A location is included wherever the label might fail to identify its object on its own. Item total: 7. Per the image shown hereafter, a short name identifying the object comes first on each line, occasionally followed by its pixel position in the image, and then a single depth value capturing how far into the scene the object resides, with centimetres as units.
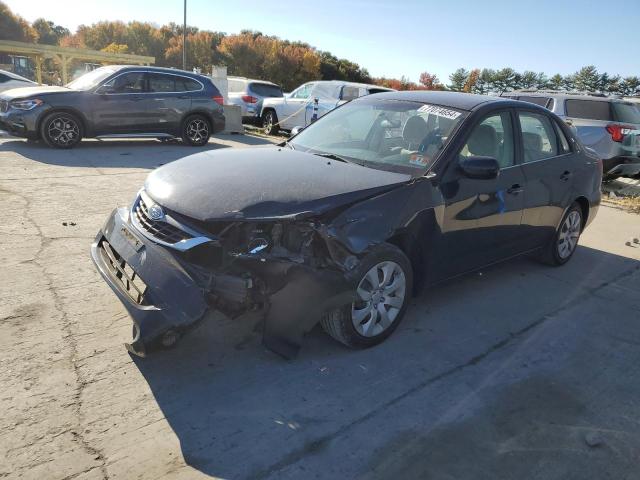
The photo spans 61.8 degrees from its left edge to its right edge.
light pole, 2618
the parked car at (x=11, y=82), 1496
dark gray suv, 976
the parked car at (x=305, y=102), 1466
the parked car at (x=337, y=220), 315
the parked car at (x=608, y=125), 1091
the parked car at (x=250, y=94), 1772
